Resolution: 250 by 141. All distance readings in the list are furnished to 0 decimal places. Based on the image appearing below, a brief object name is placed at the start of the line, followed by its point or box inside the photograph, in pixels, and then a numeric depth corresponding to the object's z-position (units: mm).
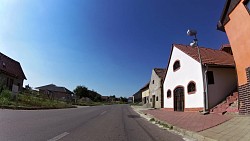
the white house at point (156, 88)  19829
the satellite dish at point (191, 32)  9720
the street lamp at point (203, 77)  9377
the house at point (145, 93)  30031
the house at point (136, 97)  61036
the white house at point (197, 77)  10991
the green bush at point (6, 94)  13240
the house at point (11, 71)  22797
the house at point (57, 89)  50965
